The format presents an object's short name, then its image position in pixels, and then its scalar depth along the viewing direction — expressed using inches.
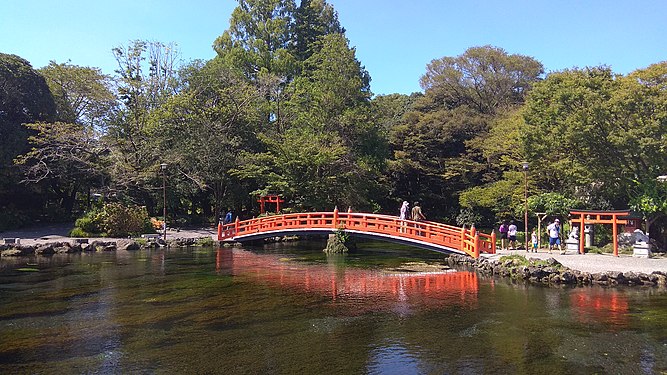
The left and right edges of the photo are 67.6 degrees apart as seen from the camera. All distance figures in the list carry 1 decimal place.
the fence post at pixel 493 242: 741.1
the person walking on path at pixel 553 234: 765.9
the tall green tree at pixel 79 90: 1285.7
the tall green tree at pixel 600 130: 794.2
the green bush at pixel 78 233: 1016.1
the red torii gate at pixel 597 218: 697.0
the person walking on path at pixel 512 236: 800.4
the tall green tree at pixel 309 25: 1668.3
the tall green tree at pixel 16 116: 1106.7
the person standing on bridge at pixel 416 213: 844.9
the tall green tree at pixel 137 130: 1208.8
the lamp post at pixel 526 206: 763.5
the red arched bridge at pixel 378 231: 753.0
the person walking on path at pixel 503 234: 829.8
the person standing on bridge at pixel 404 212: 828.0
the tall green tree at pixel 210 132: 1226.6
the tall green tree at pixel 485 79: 1611.7
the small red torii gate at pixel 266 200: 1245.6
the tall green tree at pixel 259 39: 1541.6
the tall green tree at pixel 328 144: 1164.5
